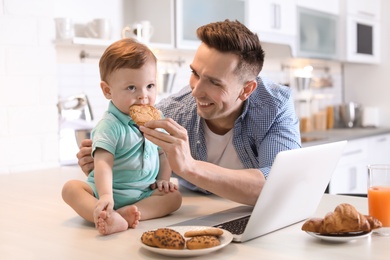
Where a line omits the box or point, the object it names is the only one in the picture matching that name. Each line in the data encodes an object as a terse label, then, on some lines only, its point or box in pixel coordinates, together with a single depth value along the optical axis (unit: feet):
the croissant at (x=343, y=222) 4.14
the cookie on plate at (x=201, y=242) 3.89
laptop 4.20
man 5.28
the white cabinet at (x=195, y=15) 10.59
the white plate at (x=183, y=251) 3.84
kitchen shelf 8.69
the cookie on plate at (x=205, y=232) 4.09
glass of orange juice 4.53
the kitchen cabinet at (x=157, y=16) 10.52
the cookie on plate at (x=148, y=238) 3.97
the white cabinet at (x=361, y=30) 15.51
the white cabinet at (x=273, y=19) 12.41
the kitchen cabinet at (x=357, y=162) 13.62
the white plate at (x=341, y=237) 4.14
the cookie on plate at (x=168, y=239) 3.88
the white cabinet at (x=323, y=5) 14.08
